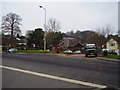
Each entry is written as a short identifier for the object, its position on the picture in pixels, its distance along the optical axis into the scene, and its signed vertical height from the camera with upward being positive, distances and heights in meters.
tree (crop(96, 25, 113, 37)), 61.78 +5.95
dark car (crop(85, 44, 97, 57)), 18.81 -0.60
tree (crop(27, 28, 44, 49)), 56.69 +2.99
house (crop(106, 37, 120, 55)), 63.77 +0.70
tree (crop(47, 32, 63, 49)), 44.78 +2.07
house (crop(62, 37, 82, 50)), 94.82 +3.03
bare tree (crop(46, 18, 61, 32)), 47.22 +6.47
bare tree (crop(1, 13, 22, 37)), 53.19 +8.02
